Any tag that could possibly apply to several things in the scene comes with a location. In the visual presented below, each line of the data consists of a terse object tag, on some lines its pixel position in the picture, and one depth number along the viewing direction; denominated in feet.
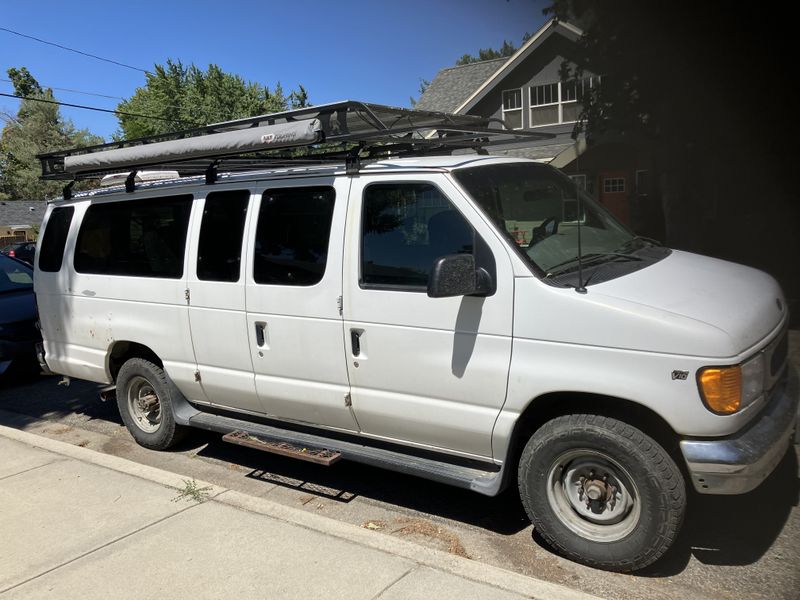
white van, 10.11
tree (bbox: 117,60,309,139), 126.52
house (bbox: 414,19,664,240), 67.62
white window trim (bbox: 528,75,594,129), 79.15
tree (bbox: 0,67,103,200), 207.31
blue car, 24.70
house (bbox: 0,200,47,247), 169.07
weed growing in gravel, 13.82
